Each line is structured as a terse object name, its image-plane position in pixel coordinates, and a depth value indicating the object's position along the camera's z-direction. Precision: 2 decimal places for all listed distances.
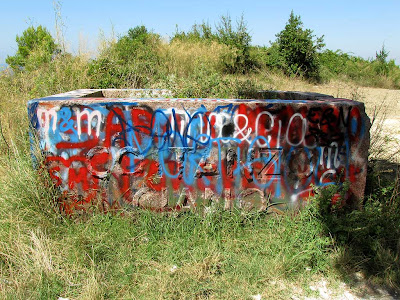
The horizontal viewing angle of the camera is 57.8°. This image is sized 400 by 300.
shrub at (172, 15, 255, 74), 14.04
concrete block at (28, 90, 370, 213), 3.48
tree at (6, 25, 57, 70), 14.23
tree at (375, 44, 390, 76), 20.92
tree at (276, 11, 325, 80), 16.39
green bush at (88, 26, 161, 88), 7.44
